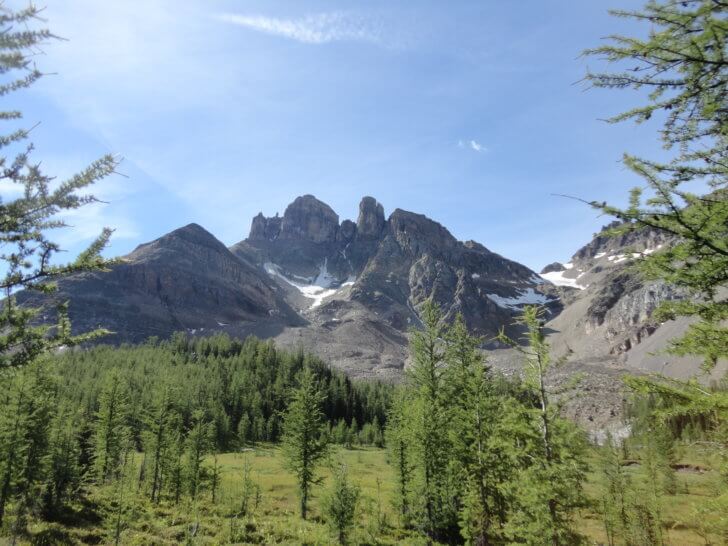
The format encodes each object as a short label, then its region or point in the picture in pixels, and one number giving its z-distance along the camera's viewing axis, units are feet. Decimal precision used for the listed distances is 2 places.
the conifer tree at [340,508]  80.38
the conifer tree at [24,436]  78.28
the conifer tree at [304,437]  109.29
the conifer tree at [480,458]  67.97
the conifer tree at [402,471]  98.43
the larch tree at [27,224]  19.71
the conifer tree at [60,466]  92.07
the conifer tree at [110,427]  111.24
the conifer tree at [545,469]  45.14
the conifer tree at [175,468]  115.55
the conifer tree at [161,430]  122.97
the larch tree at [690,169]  20.33
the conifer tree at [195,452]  113.70
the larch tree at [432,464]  77.30
